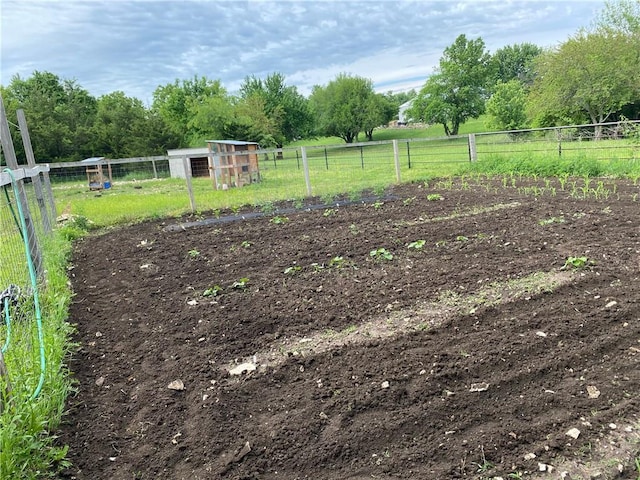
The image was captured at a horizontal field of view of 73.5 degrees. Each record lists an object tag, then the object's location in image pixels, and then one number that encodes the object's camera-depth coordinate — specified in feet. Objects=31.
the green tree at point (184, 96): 128.51
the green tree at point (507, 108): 115.39
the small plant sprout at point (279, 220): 23.87
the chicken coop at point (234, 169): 46.95
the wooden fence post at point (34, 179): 19.51
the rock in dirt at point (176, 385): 8.50
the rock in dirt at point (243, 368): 8.92
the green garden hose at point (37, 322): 7.49
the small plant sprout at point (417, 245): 16.32
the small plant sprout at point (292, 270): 14.90
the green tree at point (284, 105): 145.94
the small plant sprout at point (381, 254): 15.52
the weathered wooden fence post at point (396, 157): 37.14
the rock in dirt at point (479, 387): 7.65
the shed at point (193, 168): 70.69
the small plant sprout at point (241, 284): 13.85
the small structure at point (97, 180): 55.62
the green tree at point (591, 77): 98.37
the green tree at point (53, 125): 84.02
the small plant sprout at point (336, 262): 15.23
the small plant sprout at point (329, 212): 25.06
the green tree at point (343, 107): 160.45
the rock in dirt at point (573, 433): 6.46
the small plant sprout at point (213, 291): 13.38
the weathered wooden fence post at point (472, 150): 43.52
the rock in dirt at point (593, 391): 7.30
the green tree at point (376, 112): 159.33
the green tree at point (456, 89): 164.55
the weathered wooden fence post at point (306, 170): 33.40
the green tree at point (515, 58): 247.91
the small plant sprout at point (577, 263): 12.81
